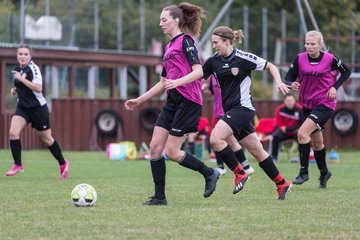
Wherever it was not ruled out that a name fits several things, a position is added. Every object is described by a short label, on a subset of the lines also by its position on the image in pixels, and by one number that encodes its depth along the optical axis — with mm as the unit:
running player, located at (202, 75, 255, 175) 24906
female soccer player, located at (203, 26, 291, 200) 18062
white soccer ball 16844
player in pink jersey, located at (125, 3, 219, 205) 17062
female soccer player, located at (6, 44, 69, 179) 24062
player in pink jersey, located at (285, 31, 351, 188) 21187
